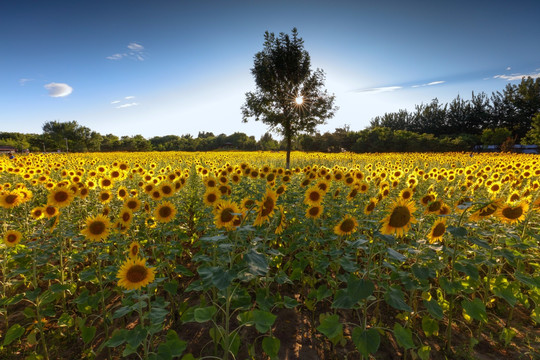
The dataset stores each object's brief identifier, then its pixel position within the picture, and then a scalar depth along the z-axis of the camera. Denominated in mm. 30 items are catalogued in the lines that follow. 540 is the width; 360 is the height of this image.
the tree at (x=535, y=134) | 37625
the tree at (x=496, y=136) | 43094
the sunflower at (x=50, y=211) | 3389
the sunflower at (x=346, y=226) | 2994
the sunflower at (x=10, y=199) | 3596
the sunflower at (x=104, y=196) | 4430
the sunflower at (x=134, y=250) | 2703
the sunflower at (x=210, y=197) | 4137
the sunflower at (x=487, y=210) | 2514
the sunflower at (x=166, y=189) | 4484
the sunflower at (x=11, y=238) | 3238
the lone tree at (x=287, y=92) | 17812
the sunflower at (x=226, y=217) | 2719
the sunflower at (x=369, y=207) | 3435
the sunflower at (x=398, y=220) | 2283
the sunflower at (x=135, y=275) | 2258
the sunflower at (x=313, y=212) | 3697
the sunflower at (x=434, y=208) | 2697
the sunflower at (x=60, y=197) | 3524
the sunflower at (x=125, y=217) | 3195
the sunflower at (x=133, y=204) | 3898
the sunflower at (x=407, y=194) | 4270
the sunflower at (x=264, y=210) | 2502
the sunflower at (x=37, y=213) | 3584
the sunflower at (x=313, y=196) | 3974
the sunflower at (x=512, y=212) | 2770
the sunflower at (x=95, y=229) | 3123
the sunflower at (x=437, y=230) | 2719
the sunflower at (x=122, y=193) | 4723
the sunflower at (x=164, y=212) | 3689
